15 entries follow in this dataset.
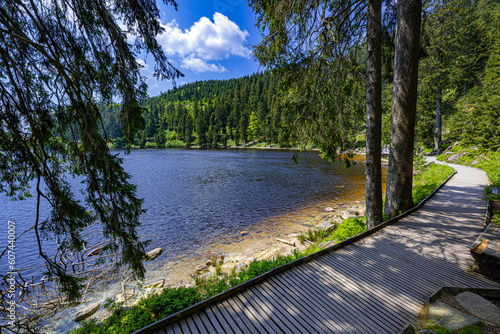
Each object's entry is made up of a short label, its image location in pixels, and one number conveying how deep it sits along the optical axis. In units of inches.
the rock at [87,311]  199.6
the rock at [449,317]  92.7
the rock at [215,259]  291.8
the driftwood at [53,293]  200.2
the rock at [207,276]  239.1
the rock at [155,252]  321.1
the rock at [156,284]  247.1
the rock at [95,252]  321.7
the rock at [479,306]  97.3
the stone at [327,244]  239.2
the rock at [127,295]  227.9
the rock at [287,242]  330.1
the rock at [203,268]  278.0
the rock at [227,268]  258.5
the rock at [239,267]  253.3
